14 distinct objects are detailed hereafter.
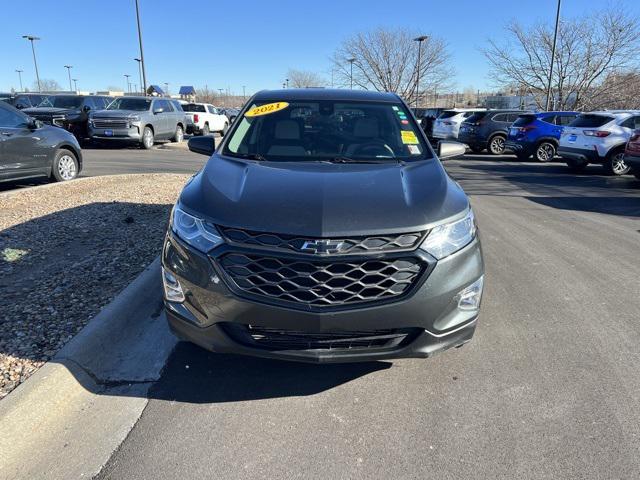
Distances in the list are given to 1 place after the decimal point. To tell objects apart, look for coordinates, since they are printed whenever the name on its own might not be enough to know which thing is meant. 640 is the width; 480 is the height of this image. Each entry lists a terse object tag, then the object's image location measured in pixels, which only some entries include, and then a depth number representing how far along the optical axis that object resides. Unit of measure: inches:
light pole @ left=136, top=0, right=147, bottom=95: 1009.5
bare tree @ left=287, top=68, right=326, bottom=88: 2402.6
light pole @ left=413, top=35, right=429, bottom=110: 1515.7
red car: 434.9
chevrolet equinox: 97.1
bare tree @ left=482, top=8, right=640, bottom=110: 1044.5
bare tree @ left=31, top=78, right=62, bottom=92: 4471.2
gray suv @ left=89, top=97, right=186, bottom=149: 654.5
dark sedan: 311.0
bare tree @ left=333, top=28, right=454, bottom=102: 1604.3
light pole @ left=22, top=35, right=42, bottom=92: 1946.9
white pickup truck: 919.7
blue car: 669.9
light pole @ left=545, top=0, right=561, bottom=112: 999.3
